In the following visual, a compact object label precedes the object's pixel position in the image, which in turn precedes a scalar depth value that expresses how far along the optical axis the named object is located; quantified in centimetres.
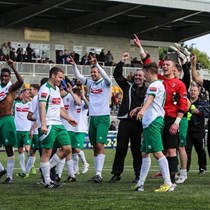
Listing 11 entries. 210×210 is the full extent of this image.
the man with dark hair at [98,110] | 1438
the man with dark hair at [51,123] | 1234
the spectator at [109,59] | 4734
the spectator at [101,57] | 4800
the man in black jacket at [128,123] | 1395
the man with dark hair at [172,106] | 1207
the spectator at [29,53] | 4336
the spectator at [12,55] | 4115
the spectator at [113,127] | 3631
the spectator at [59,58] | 4508
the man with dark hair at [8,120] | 1398
